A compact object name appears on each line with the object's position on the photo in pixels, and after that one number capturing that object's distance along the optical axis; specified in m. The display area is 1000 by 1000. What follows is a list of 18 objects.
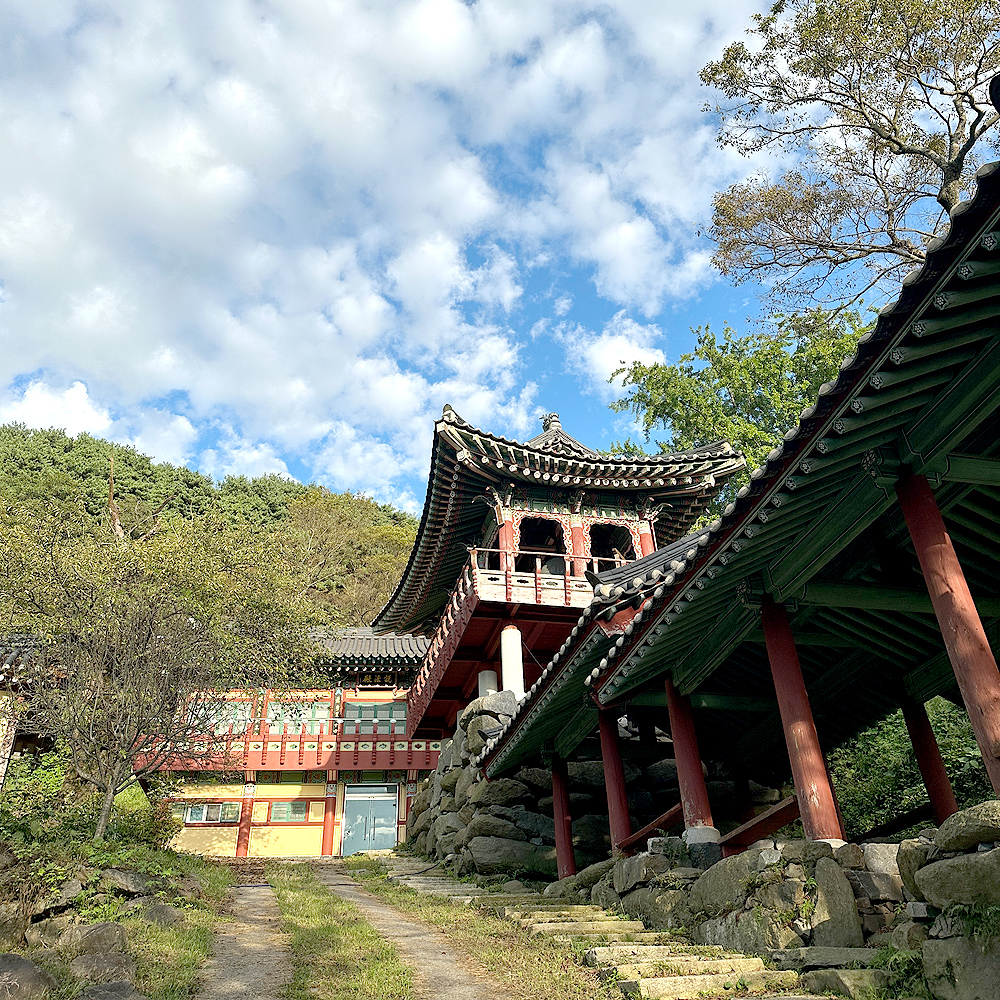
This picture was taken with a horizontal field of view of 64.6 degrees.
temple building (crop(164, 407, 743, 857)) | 19.55
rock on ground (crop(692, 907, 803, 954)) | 6.14
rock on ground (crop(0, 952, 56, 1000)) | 5.93
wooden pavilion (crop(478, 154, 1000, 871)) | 4.93
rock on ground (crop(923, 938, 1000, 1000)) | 4.34
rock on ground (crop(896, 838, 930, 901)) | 4.98
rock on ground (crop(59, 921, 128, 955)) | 7.57
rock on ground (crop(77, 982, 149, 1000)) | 5.98
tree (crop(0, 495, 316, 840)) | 12.41
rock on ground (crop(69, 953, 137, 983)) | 6.94
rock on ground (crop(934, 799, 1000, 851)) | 4.43
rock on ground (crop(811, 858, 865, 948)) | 5.75
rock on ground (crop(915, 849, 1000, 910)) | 4.39
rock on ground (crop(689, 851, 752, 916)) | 6.84
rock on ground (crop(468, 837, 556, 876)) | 13.53
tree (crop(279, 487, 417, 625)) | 41.69
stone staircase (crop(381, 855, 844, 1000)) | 5.66
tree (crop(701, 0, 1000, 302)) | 16.42
